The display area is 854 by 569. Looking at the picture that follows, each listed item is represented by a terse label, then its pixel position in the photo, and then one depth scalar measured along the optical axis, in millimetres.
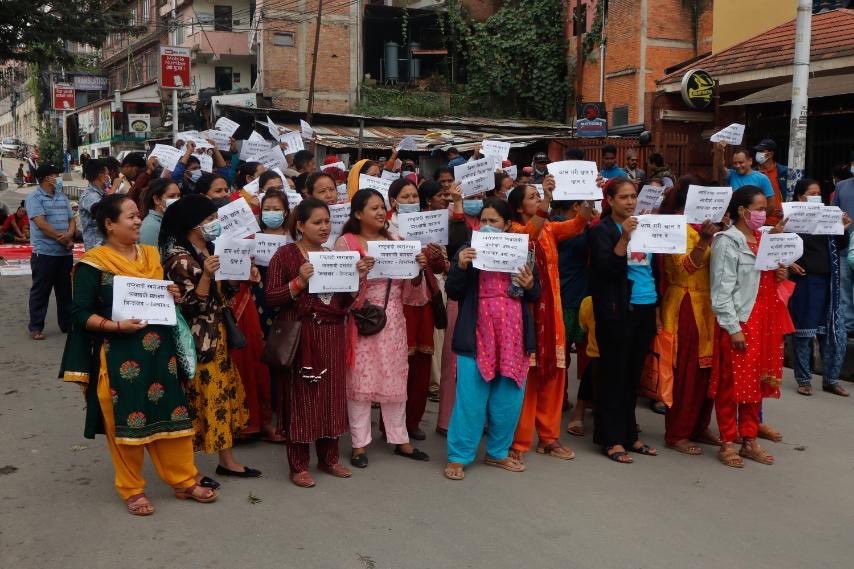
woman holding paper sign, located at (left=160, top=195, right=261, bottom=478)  4621
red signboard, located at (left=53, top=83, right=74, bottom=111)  41719
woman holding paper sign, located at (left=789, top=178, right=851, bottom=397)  7453
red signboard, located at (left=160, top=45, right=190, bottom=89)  20469
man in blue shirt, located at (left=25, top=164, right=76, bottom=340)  9047
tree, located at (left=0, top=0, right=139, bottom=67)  13289
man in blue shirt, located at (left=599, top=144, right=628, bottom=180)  10672
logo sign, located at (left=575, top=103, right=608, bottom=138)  17703
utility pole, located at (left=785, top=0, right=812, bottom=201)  9250
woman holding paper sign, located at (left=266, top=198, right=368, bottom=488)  4887
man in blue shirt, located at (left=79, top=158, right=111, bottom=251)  8664
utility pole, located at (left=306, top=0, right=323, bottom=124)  21981
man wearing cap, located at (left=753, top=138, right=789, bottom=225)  9055
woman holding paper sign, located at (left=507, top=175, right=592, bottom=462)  5359
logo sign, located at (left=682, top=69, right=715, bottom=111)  14789
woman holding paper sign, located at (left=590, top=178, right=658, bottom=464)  5332
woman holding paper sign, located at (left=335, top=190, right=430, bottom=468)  5219
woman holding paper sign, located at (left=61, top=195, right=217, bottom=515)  4215
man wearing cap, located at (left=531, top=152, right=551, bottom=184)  11477
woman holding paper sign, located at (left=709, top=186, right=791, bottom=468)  5297
